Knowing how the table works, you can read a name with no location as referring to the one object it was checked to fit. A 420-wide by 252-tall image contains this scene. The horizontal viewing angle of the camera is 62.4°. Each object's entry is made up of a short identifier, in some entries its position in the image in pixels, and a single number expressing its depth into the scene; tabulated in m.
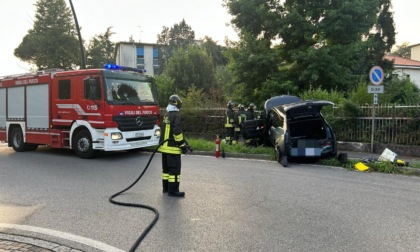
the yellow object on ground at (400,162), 8.72
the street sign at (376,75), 9.66
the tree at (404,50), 59.00
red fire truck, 10.04
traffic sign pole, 9.61
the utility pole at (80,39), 16.50
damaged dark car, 9.21
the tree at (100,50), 47.50
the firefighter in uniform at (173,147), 6.23
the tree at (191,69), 29.02
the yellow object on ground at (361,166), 8.67
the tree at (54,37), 36.09
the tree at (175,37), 53.78
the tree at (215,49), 45.78
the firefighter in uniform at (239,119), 12.95
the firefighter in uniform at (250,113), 13.18
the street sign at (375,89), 9.56
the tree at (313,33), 15.66
